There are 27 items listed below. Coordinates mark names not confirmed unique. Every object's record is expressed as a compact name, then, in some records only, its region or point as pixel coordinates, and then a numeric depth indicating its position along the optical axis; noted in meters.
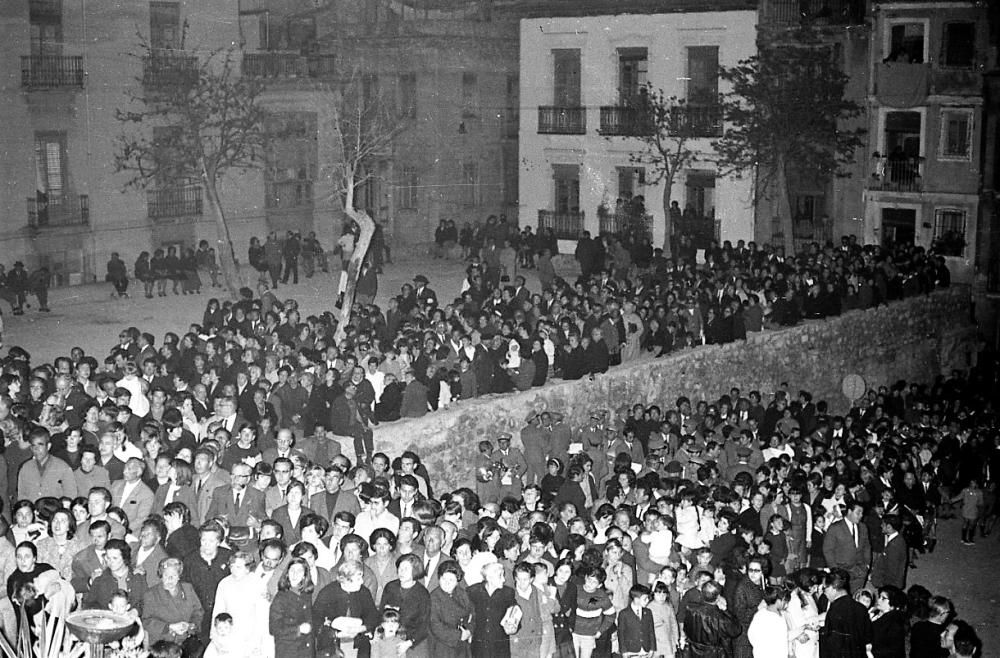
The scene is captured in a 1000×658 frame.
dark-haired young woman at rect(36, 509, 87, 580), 10.05
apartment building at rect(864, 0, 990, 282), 30.98
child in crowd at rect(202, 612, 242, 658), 8.98
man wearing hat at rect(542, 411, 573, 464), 16.28
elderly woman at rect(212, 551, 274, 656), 9.28
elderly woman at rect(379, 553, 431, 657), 9.64
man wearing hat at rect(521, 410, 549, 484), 16.16
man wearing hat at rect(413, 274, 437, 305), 20.40
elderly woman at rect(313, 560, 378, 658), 9.46
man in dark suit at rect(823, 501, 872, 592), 12.73
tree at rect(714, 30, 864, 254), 30.67
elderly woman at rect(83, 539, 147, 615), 9.34
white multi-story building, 32.28
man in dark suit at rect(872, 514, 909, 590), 13.03
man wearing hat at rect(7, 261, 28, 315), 24.19
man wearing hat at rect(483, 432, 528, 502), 14.41
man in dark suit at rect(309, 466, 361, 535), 11.72
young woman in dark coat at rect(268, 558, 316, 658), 9.25
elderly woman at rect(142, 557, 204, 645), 9.19
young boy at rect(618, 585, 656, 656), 10.16
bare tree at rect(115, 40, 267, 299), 27.55
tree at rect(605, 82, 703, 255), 31.70
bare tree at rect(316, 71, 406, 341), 30.91
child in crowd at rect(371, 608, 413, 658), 9.52
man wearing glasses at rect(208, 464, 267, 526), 11.39
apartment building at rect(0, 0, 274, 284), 26.17
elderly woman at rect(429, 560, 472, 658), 9.74
